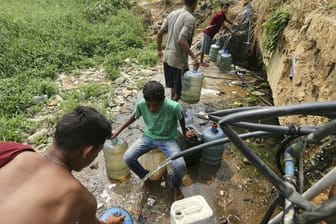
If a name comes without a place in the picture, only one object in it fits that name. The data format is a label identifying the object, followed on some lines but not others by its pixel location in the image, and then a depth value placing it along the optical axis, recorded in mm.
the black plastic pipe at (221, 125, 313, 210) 1039
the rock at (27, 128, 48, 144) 4071
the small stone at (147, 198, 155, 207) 3086
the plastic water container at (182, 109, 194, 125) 3653
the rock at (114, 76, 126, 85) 5867
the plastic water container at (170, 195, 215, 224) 2045
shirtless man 1315
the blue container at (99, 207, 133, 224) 2000
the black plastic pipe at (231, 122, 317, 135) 1291
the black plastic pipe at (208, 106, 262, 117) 1347
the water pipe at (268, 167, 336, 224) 1100
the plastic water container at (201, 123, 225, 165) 3278
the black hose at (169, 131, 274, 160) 1543
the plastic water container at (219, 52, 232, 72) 6597
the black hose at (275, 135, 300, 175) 1457
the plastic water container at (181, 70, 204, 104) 4648
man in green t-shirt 2902
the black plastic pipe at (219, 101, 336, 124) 1005
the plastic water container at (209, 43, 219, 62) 7074
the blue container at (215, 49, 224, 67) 6691
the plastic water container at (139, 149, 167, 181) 3318
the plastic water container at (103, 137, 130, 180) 3164
